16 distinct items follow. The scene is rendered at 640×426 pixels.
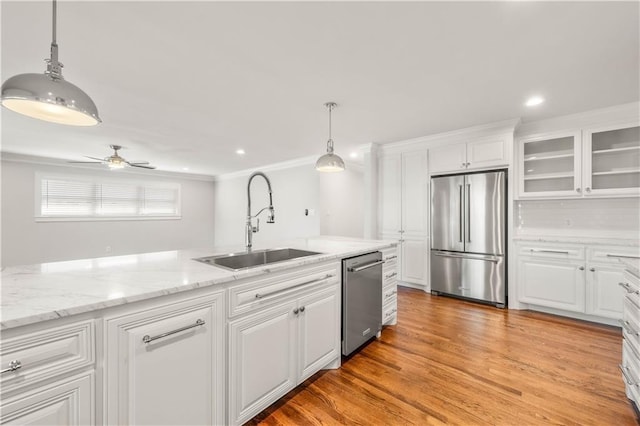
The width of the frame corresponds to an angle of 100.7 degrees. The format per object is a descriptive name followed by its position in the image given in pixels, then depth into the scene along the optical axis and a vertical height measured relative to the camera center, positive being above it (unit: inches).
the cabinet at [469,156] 132.8 +31.0
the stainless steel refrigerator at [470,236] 132.3 -11.9
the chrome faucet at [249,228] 87.4 -4.9
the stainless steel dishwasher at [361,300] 83.0 -29.1
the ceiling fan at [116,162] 160.6 +31.2
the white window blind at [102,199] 219.1 +14.1
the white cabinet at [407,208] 158.7 +3.3
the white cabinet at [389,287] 103.6 -29.6
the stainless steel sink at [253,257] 74.0 -13.5
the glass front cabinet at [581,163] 114.6 +23.4
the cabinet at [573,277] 108.3 -28.1
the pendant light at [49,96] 39.4 +18.4
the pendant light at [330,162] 104.8 +20.3
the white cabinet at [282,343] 55.4 -31.4
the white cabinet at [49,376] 31.5 -20.7
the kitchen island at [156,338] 33.9 -20.8
